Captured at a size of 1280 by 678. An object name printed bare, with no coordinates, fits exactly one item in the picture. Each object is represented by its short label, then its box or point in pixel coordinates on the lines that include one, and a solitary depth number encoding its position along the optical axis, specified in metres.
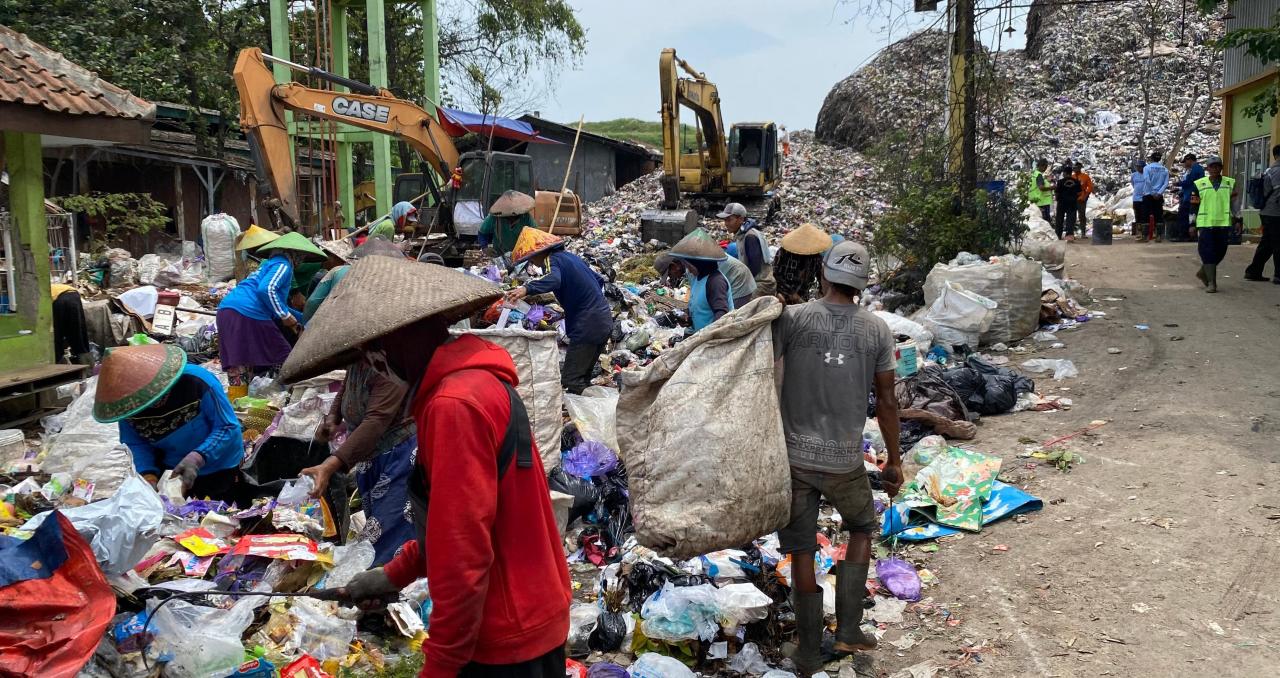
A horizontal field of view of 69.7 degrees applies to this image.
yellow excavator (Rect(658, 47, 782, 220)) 18.92
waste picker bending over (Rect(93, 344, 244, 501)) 3.80
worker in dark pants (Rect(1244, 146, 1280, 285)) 9.54
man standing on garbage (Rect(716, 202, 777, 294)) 8.47
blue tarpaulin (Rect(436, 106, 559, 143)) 18.41
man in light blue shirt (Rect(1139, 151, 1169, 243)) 14.62
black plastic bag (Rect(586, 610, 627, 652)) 3.81
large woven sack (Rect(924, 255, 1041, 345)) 8.45
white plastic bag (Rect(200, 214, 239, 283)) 12.85
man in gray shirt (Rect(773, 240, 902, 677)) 3.51
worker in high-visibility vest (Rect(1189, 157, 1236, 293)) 9.60
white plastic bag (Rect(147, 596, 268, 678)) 3.02
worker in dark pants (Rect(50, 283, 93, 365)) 8.27
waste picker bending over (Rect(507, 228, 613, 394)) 6.57
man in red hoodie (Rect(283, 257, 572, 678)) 1.76
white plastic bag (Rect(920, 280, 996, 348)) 8.09
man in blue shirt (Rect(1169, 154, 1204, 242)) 13.55
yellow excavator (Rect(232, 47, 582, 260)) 10.37
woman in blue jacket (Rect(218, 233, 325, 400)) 6.58
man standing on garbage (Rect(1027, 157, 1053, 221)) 15.58
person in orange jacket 16.08
